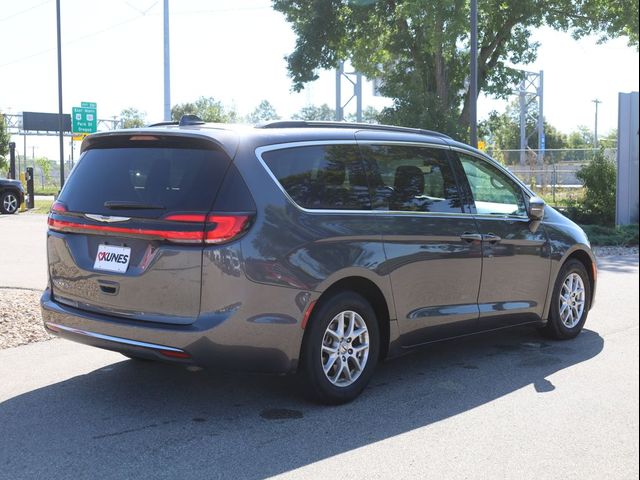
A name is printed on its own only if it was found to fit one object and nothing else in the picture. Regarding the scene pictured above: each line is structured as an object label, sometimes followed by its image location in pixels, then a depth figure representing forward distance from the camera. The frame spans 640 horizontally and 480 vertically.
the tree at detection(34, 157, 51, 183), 64.75
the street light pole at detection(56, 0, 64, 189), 30.26
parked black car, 24.98
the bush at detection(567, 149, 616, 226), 18.53
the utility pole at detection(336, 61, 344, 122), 33.19
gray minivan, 4.38
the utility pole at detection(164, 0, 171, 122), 24.56
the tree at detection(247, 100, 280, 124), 139.19
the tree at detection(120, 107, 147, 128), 95.04
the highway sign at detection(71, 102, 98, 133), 36.47
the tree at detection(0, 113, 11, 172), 42.16
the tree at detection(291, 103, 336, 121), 98.36
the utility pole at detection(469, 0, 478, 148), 18.28
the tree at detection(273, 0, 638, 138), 21.42
